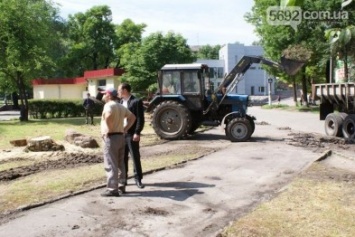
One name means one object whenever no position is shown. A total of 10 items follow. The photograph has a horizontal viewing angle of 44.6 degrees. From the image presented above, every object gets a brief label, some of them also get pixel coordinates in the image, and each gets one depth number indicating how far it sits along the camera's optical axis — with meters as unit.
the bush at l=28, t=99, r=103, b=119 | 33.39
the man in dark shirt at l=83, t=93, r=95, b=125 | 24.25
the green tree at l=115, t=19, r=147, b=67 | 57.82
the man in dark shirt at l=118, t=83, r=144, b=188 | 7.66
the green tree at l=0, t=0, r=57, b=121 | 27.72
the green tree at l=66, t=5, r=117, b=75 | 57.28
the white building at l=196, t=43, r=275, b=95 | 81.99
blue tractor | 15.27
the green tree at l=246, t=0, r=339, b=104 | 34.91
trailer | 15.20
